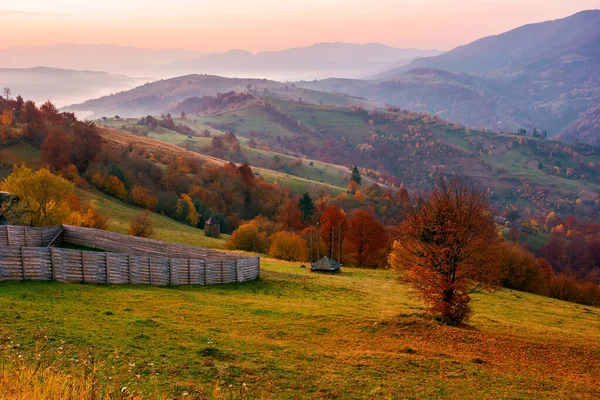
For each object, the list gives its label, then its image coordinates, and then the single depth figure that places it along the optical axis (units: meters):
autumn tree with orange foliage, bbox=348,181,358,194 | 180.32
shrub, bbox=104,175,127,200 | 89.31
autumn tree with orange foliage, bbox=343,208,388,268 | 73.69
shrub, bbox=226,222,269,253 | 69.81
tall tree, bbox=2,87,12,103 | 140.00
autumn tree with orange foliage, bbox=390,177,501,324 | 25.88
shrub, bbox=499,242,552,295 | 62.50
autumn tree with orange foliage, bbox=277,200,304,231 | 108.44
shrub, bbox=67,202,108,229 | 51.16
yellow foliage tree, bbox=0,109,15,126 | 103.81
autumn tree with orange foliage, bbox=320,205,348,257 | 79.69
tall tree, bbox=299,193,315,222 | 113.12
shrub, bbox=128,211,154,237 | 58.06
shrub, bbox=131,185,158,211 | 88.62
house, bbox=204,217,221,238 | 79.50
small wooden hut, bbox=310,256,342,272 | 52.50
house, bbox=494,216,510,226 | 190.51
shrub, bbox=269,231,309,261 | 67.38
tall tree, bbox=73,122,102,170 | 93.00
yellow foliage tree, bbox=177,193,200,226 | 92.96
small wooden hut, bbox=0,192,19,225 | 45.31
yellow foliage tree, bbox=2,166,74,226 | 47.19
